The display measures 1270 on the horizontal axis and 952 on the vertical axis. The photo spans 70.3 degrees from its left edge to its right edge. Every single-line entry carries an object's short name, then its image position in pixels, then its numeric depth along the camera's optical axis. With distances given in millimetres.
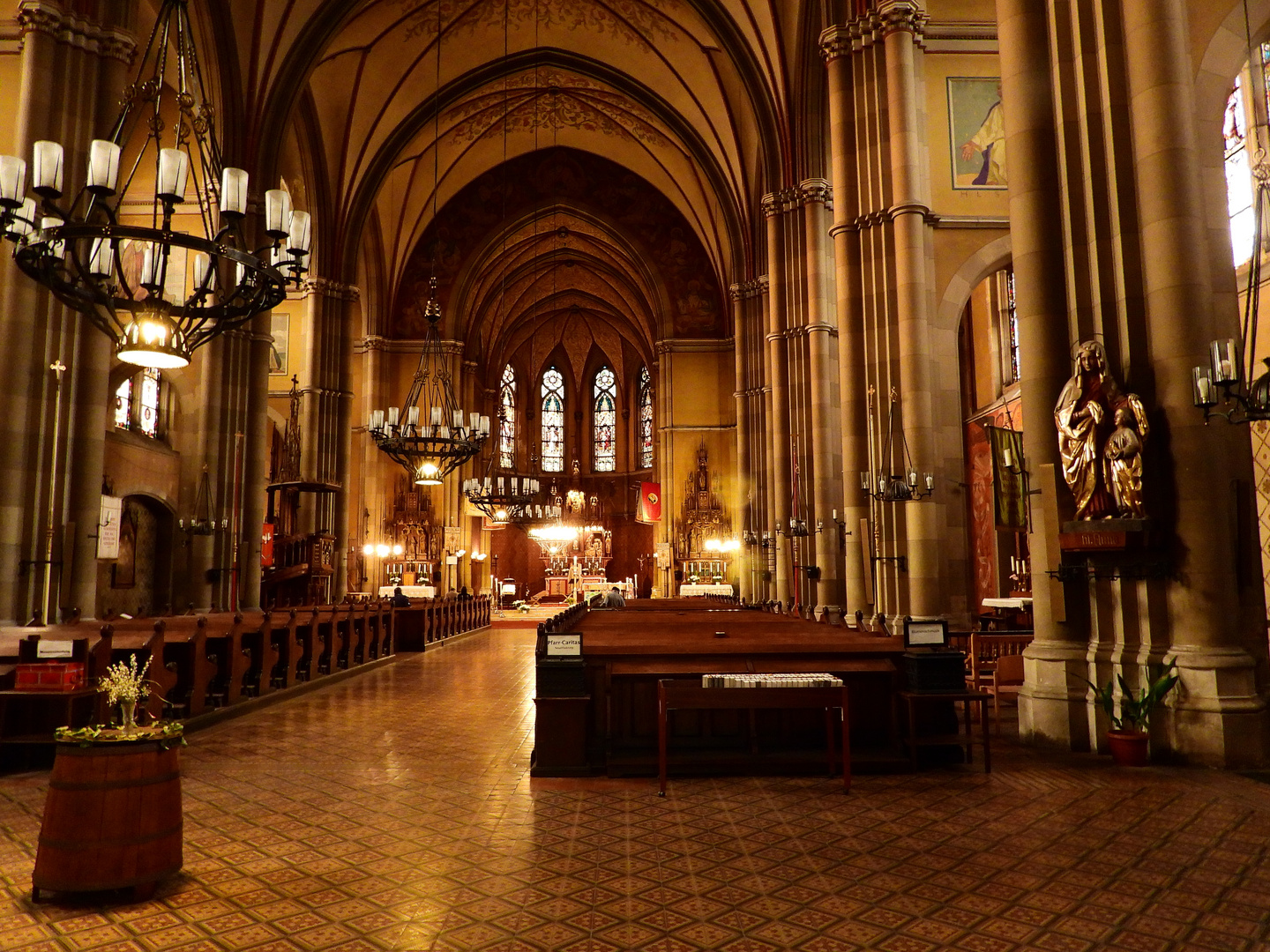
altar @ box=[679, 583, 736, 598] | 27478
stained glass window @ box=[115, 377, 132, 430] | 17516
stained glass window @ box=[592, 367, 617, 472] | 47344
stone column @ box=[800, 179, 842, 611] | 16141
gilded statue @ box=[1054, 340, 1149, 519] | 6809
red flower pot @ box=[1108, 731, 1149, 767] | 6555
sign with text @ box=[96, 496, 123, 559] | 13047
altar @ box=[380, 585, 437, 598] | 26844
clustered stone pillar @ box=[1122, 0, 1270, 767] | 6422
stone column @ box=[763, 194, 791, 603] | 19969
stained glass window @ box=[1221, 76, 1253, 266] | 11648
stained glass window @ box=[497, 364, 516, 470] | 44969
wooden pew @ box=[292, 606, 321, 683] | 12219
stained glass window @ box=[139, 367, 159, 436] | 18609
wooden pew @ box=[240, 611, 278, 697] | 10695
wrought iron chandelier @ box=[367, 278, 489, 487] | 15633
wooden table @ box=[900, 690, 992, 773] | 6520
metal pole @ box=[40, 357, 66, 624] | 11023
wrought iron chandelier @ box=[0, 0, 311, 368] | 5637
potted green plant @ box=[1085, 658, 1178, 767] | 6559
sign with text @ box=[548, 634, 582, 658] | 6824
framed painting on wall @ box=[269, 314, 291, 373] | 26875
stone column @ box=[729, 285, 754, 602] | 26594
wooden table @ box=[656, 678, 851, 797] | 6141
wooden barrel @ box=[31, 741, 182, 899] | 3992
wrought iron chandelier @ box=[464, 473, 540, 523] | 21000
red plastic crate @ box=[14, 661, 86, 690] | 7051
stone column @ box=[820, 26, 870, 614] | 13680
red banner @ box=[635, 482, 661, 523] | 35719
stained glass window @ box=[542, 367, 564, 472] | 47594
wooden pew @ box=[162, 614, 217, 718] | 8914
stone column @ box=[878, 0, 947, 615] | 12094
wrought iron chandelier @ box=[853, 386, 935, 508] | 11734
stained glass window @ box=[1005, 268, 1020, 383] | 17933
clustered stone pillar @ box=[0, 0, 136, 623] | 10969
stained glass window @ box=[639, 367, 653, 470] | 45375
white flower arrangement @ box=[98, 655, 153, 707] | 4293
